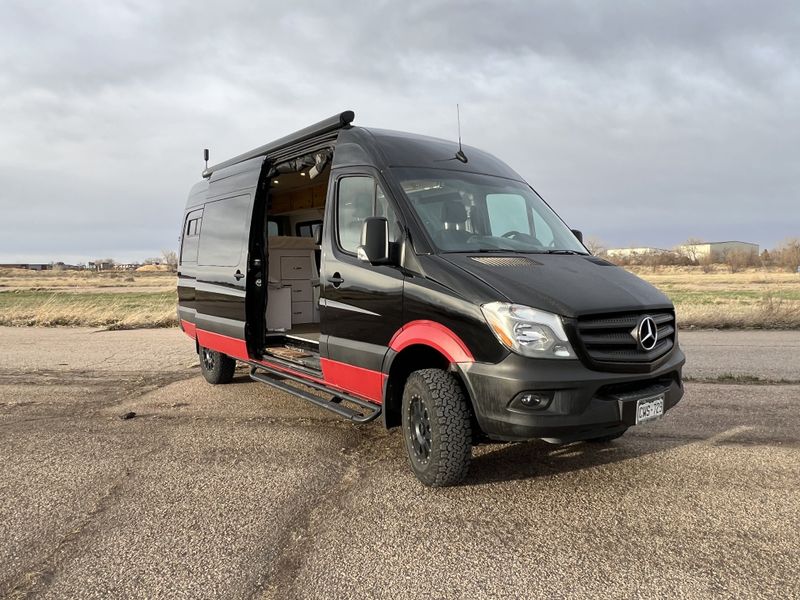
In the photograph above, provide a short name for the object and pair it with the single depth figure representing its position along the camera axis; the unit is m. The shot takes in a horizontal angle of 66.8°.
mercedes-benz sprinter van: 3.66
